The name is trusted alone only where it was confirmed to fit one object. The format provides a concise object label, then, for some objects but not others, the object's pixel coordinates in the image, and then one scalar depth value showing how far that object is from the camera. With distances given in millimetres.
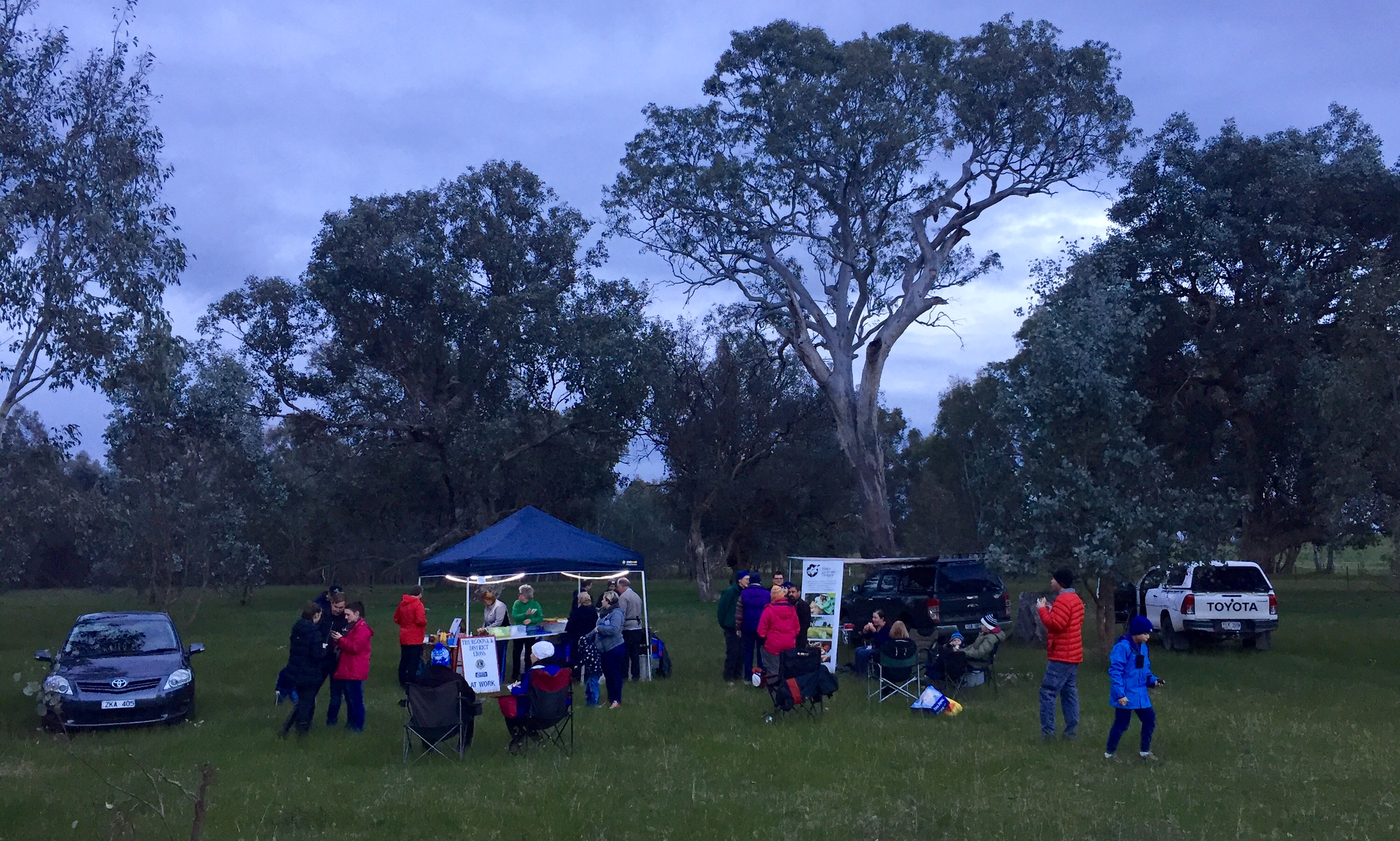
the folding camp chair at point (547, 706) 9477
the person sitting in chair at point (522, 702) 9578
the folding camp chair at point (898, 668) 12305
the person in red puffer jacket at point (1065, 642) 9164
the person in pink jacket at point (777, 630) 11516
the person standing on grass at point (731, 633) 14586
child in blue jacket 8500
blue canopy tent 14469
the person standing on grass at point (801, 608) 13164
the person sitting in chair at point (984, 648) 12656
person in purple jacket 13641
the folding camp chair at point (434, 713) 9133
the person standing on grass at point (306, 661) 10305
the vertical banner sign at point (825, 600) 14828
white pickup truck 17594
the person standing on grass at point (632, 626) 13711
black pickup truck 16625
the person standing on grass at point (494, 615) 14031
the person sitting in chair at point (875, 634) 12891
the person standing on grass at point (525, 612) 14258
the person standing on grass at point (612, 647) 12156
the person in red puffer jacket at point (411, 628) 12703
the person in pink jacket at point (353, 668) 10562
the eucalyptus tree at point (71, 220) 13414
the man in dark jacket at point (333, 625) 10555
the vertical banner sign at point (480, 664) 10734
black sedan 11164
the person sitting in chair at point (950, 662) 12633
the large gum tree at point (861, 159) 24484
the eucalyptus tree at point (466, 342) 32312
